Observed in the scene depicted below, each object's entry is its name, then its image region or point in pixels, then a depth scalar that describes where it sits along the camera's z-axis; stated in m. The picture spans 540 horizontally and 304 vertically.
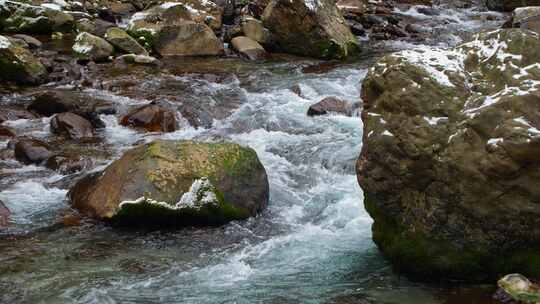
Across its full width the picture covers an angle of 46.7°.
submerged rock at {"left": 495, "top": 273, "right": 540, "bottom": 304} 5.10
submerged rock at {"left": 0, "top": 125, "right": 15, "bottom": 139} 10.34
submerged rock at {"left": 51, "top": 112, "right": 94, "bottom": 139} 10.45
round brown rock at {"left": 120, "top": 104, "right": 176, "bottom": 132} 10.96
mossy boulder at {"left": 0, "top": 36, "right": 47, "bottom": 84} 12.55
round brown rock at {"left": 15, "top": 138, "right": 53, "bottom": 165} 9.29
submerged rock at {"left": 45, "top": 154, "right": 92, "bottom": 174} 8.99
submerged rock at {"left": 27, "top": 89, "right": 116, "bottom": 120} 11.13
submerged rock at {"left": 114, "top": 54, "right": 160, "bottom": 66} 14.73
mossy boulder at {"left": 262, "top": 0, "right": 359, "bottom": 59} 16.23
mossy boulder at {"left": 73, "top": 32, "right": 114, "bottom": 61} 14.66
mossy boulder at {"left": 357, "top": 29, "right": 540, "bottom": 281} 5.28
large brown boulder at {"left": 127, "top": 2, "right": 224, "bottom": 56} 15.95
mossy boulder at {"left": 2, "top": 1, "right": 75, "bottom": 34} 16.36
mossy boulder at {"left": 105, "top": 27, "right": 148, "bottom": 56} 15.32
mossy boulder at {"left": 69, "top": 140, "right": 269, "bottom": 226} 7.25
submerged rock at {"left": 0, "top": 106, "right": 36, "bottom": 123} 11.06
